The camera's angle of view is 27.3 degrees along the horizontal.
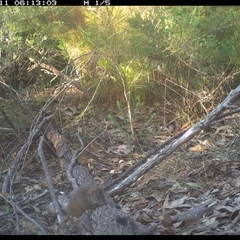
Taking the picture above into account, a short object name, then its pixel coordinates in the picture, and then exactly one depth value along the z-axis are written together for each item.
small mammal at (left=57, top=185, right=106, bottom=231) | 2.39
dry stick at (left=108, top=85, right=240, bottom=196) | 3.47
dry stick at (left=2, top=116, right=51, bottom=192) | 3.72
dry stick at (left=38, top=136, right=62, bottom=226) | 2.77
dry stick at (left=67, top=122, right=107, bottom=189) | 3.23
